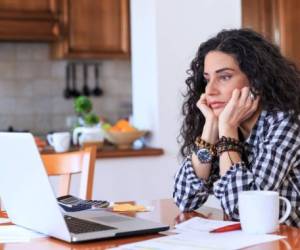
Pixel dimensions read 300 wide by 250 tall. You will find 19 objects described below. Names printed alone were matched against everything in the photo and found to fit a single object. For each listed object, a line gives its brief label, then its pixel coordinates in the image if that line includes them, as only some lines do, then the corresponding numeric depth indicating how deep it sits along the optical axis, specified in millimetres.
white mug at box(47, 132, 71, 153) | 4037
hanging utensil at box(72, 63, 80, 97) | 6064
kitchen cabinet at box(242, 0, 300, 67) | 5756
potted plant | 4196
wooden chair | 2860
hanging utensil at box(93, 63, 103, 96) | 6148
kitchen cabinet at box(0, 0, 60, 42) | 5453
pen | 2166
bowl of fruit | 4193
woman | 2425
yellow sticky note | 2554
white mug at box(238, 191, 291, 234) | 2131
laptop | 2038
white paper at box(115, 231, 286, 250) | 2002
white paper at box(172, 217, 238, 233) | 2213
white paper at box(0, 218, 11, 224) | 2446
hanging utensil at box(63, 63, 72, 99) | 6033
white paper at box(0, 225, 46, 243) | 2176
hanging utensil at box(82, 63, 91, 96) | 6106
